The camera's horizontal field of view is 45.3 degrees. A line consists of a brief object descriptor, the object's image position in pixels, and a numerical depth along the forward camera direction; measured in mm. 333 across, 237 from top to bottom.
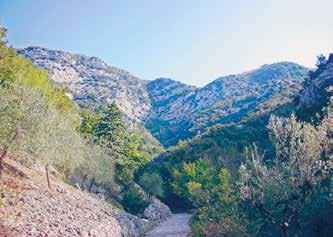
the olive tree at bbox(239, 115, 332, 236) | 17841
